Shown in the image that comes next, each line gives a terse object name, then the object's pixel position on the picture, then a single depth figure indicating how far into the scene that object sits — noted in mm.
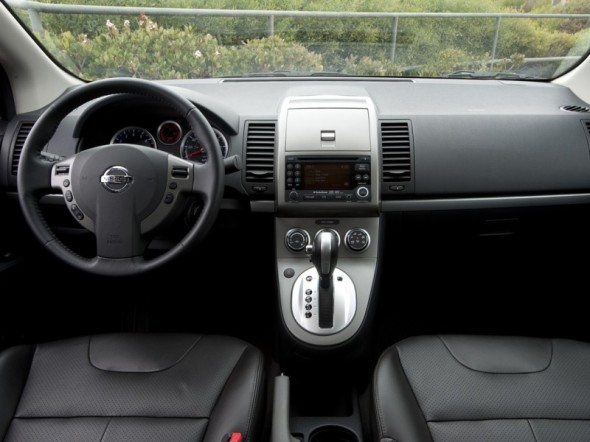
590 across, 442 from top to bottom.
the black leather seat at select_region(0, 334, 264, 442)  1294
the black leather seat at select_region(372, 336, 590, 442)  1293
